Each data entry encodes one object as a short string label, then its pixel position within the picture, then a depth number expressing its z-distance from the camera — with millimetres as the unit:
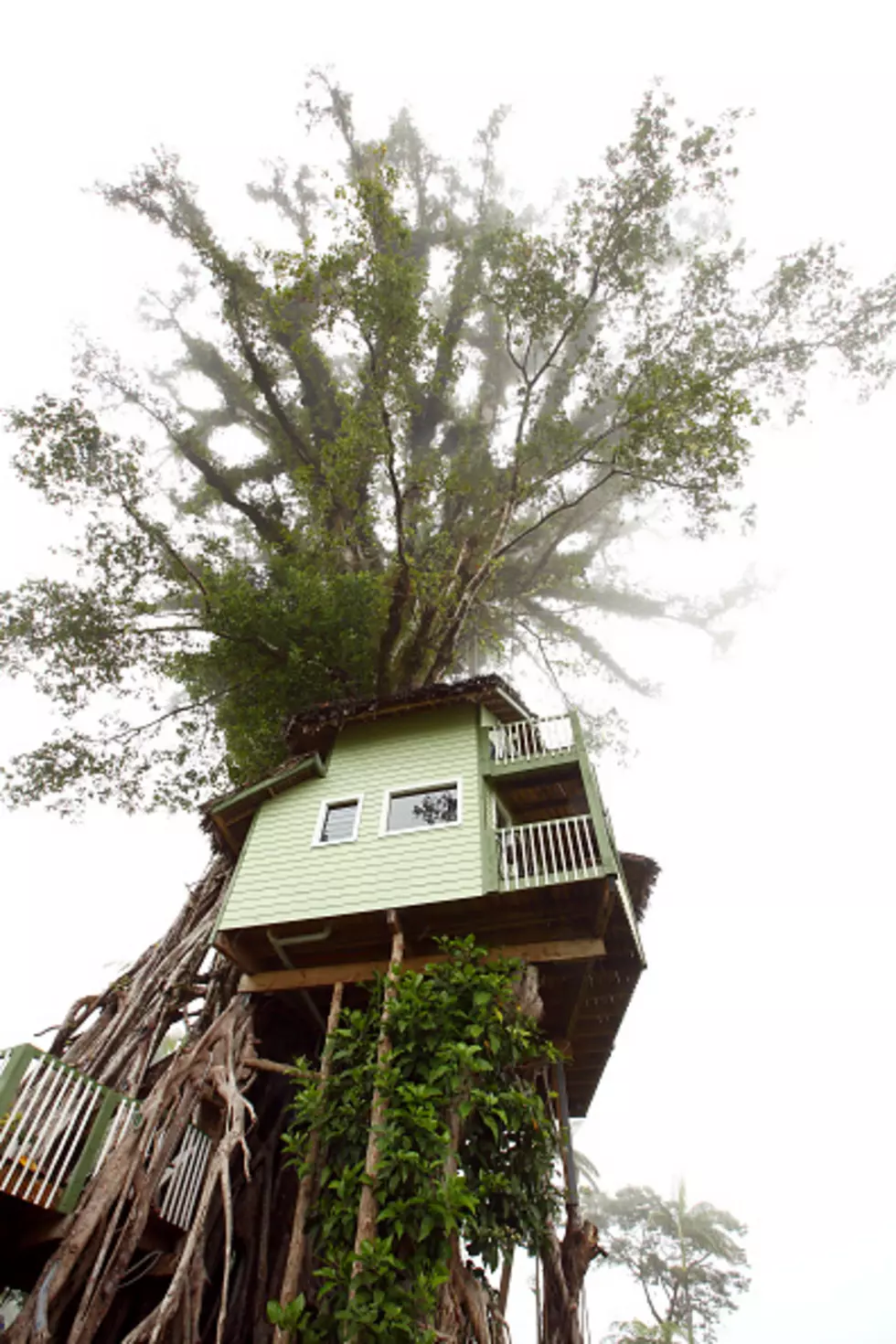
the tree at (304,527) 9352
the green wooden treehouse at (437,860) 8875
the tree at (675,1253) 23625
